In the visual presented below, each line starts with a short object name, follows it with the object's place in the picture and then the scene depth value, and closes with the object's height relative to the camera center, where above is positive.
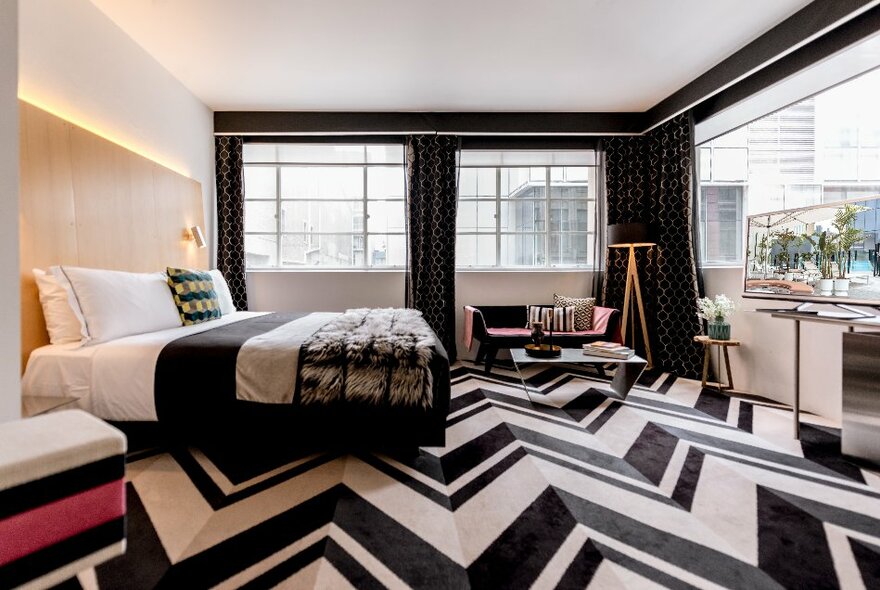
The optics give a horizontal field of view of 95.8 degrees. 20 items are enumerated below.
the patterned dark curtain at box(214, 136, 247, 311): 4.58 +0.61
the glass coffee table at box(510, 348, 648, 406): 3.13 -0.67
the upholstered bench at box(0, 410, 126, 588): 0.71 -0.40
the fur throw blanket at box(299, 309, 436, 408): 2.07 -0.46
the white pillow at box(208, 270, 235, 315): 3.60 -0.07
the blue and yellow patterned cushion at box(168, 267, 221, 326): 2.94 -0.08
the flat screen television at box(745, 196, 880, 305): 2.41 +0.21
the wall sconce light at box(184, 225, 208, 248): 3.91 +0.50
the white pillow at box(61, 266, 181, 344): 2.28 -0.10
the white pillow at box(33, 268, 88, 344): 2.25 -0.12
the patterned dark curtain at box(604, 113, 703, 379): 4.06 +0.63
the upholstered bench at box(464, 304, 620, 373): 4.09 -0.52
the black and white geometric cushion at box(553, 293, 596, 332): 4.46 -0.31
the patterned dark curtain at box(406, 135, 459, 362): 4.65 +0.71
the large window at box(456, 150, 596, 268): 5.00 +0.90
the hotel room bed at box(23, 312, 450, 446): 2.09 -0.60
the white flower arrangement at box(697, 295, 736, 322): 3.52 -0.22
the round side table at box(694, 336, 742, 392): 3.44 -0.57
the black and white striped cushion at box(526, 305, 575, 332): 4.39 -0.37
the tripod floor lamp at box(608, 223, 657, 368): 4.09 +0.42
